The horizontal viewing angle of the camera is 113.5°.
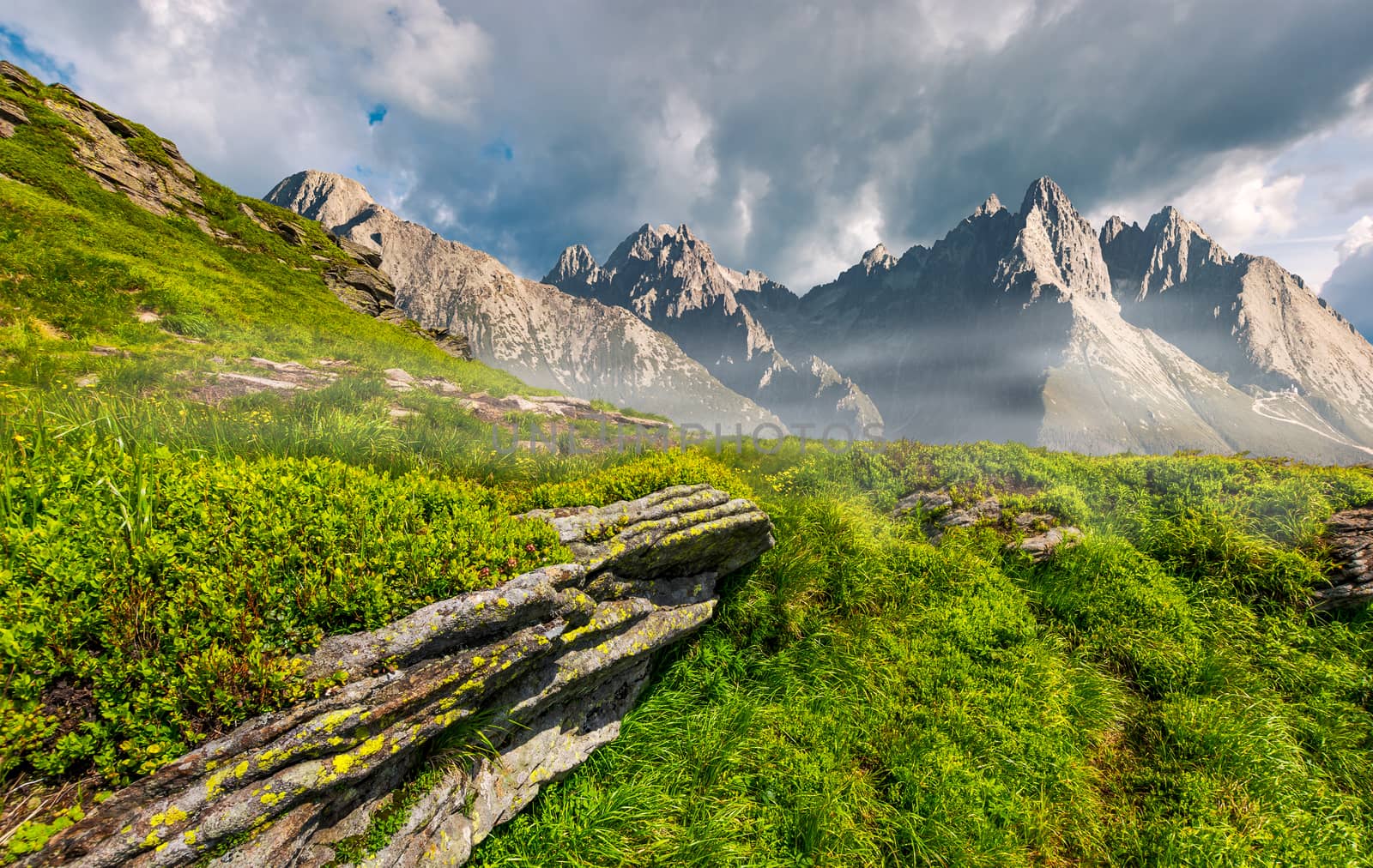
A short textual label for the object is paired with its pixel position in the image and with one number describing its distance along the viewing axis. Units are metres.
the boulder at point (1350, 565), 6.85
